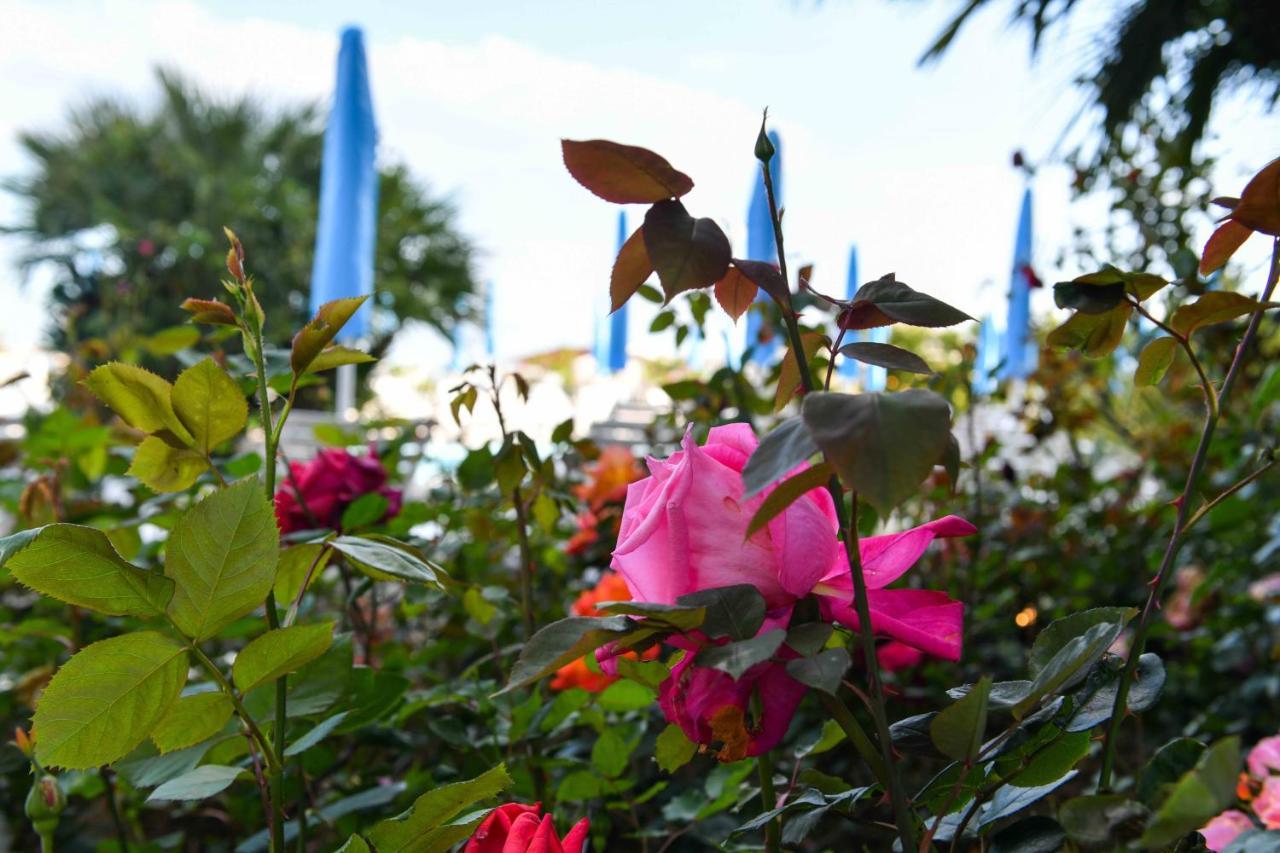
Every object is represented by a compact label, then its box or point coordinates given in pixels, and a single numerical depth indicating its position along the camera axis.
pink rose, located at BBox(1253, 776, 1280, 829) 0.58
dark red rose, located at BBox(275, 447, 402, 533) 0.86
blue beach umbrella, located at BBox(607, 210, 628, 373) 5.12
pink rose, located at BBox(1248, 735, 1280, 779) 0.68
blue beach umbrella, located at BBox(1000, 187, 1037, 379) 3.98
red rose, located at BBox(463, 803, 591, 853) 0.32
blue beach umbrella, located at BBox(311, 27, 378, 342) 3.52
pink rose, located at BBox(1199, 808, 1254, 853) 0.61
